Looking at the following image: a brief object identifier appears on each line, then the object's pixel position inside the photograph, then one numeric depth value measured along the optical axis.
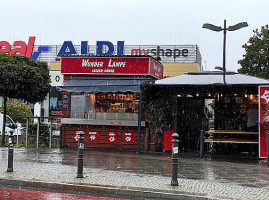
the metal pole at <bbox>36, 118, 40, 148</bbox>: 18.47
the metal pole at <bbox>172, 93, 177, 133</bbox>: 16.75
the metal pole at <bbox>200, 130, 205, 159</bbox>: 14.24
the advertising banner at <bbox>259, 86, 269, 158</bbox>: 14.34
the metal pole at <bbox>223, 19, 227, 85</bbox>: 14.75
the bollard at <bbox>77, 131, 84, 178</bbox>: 9.59
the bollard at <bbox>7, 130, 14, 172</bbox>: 10.28
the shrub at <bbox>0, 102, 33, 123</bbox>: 27.00
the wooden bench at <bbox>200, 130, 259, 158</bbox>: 14.52
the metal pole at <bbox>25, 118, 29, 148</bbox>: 18.69
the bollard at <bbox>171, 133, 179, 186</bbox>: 8.80
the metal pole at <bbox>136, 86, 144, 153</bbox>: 15.91
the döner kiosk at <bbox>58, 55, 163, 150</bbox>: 17.42
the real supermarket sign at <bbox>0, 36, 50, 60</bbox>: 43.06
